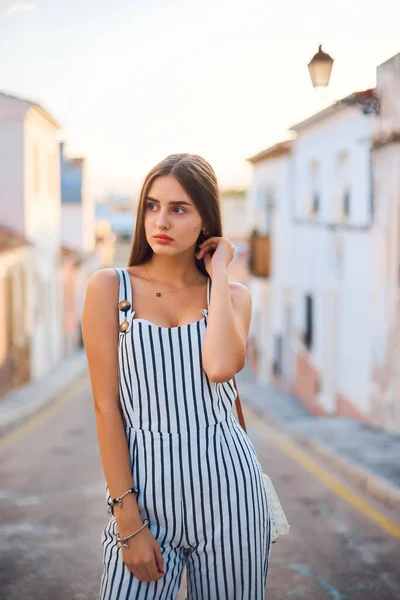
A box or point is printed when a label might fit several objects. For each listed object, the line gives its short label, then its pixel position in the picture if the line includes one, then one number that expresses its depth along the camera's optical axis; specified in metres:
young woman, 2.28
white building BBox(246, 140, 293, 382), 22.56
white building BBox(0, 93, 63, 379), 21.45
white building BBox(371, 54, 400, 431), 11.66
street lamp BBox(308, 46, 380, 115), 8.41
